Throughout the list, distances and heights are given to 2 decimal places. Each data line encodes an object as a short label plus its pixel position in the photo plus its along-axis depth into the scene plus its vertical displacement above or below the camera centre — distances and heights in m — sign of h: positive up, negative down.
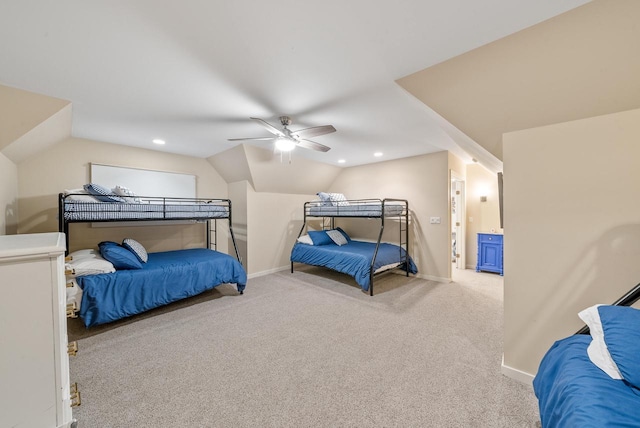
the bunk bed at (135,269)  2.21 -0.66
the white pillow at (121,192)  2.77 +0.27
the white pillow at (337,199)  4.54 +0.23
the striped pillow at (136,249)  2.78 -0.45
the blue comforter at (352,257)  3.37 -0.79
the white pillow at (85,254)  2.44 -0.46
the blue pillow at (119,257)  2.45 -0.49
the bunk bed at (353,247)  3.46 -0.69
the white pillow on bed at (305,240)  4.39 -0.58
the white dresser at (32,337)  0.80 -0.46
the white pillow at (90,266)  2.18 -0.52
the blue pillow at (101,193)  2.55 +0.24
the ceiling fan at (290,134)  2.30 +0.84
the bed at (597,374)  0.79 -0.71
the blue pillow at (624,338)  0.90 -0.57
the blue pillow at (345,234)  4.93 -0.54
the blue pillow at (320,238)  4.40 -0.54
